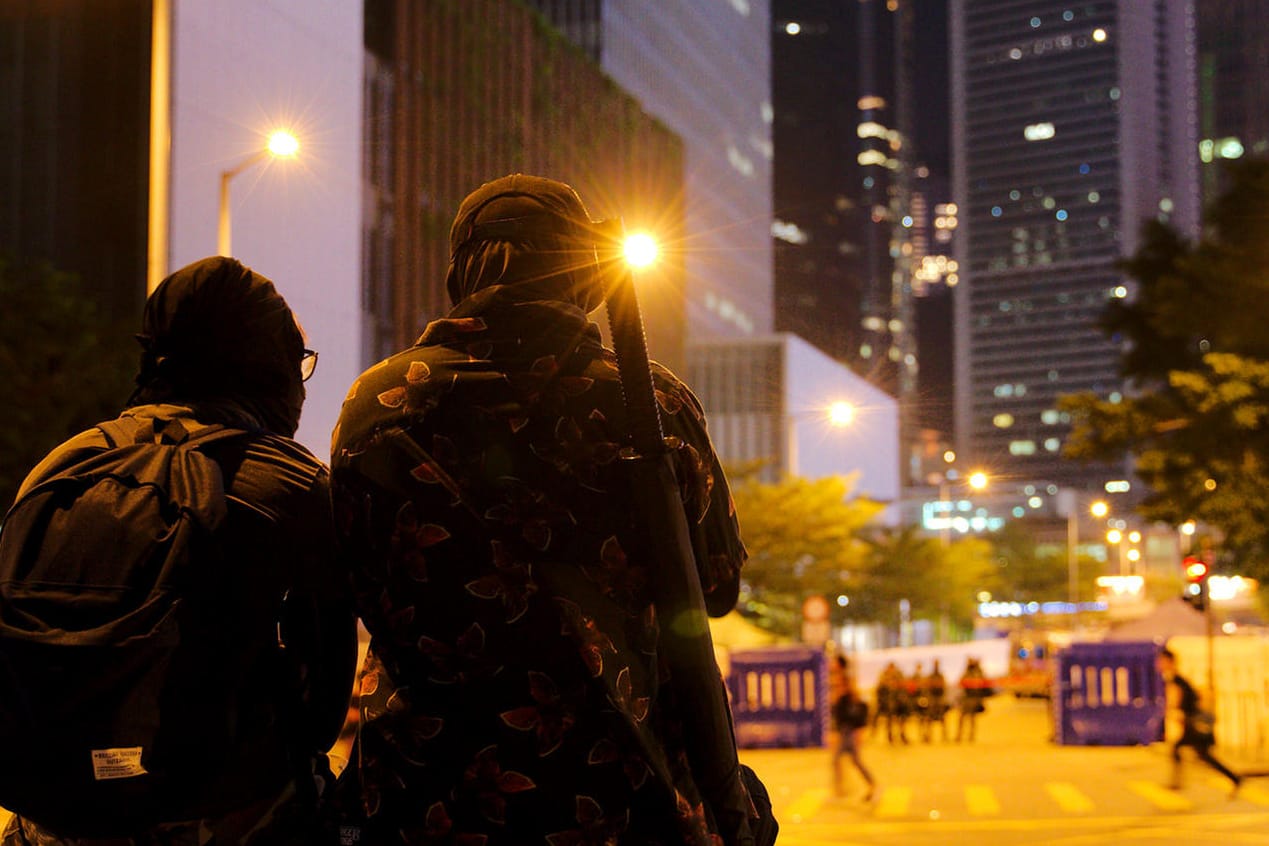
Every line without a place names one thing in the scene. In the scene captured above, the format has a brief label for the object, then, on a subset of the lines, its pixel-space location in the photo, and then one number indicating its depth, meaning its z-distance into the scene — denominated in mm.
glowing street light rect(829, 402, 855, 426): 35738
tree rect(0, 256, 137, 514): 25766
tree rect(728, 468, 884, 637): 48719
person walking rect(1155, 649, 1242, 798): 16688
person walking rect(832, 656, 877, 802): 17062
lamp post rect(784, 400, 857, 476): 36094
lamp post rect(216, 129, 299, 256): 17381
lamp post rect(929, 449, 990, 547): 42153
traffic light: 24219
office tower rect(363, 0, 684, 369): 36625
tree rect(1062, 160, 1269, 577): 26531
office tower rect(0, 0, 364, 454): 27141
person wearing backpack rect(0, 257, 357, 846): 2299
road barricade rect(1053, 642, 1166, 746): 25203
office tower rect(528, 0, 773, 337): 76438
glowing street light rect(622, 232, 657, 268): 14552
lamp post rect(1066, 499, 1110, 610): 82250
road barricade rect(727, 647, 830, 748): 26234
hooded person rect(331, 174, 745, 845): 2217
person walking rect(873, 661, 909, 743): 28578
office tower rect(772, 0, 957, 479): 114875
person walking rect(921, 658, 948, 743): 28984
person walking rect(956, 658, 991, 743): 28359
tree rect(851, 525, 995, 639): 58031
